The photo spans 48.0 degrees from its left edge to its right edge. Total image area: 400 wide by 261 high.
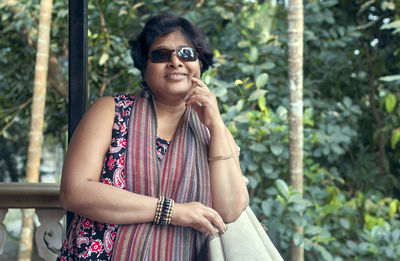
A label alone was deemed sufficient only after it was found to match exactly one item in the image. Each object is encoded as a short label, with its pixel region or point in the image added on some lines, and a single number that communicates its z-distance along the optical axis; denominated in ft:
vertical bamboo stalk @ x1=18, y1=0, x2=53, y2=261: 10.44
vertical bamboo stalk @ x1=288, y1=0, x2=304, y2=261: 9.18
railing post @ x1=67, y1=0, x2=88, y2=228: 5.75
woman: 4.20
